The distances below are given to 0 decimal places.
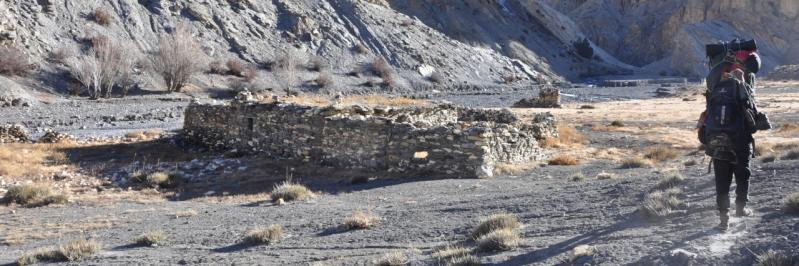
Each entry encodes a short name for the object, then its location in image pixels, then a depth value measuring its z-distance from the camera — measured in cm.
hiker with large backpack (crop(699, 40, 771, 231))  621
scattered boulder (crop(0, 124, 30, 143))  2130
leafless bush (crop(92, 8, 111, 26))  4594
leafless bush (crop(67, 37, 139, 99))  3838
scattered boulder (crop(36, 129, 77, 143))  2102
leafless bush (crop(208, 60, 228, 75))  4684
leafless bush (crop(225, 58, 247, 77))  4703
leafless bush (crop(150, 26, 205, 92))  4194
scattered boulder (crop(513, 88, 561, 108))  4453
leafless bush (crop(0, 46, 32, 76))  3666
